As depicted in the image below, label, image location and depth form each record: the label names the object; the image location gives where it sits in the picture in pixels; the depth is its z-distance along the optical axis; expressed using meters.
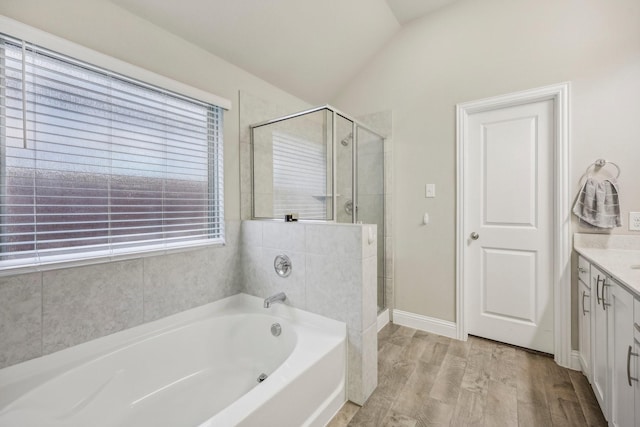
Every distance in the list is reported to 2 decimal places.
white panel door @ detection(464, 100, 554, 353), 2.07
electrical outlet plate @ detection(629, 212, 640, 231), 1.75
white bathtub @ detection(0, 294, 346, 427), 1.14
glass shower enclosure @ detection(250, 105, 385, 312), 1.99
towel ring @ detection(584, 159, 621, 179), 1.79
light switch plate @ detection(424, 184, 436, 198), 2.46
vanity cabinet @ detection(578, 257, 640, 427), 1.02
